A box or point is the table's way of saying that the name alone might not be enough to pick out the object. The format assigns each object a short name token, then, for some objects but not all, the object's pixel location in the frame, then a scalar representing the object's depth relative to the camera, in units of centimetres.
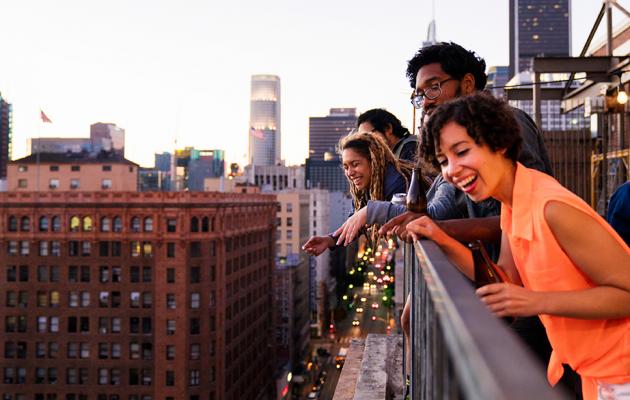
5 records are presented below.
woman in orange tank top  216
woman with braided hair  505
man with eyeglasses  310
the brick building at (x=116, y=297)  5422
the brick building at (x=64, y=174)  6862
